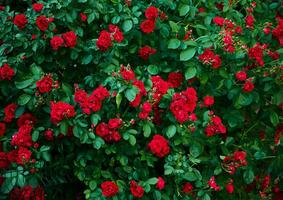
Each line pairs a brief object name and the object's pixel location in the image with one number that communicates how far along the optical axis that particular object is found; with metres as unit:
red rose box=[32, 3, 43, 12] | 2.62
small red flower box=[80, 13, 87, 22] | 2.75
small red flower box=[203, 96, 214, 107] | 2.66
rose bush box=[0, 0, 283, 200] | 2.45
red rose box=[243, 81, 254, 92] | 2.72
